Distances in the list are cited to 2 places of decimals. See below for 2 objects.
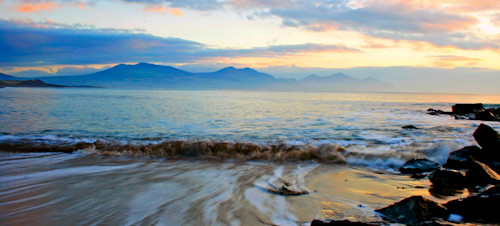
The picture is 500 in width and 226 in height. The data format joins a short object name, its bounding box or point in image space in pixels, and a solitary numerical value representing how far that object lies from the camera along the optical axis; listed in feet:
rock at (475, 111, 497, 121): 72.69
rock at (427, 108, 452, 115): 94.91
